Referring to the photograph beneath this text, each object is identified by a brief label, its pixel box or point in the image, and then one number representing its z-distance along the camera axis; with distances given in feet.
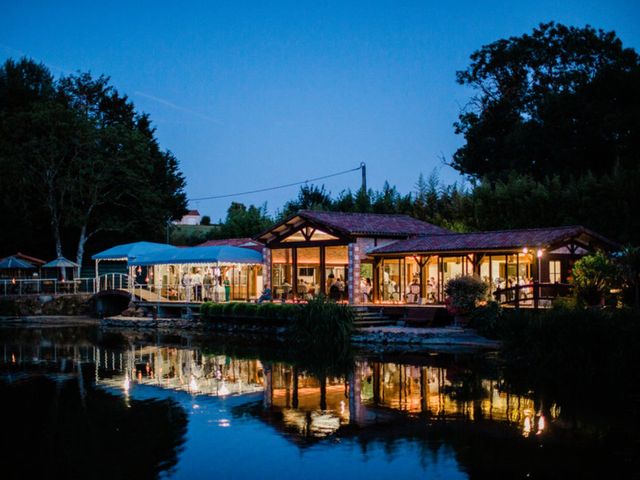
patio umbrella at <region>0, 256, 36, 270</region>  138.21
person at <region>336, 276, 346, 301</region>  102.01
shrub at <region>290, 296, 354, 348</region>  82.02
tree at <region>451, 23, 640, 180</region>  131.64
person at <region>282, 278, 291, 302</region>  109.19
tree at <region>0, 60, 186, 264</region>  139.95
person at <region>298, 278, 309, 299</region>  107.86
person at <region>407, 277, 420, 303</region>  95.71
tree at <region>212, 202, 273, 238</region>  164.55
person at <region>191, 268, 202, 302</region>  120.55
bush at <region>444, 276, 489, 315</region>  81.71
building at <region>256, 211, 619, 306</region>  86.12
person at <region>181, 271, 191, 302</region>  119.44
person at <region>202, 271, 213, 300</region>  118.83
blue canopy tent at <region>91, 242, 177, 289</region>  127.75
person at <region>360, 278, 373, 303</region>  100.12
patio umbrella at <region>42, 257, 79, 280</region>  139.74
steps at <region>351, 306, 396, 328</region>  90.27
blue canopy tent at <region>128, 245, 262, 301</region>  114.11
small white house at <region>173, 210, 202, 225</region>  325.42
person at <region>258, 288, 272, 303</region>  107.14
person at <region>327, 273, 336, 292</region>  104.55
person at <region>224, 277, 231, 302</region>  117.50
